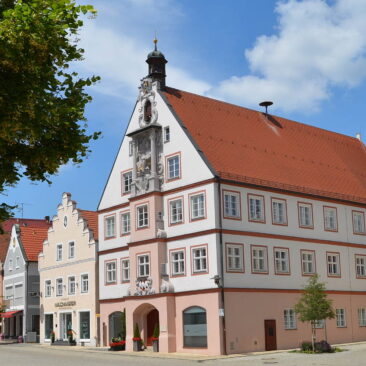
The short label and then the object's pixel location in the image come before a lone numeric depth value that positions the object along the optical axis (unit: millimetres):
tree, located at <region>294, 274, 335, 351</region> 37312
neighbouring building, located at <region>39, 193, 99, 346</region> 52250
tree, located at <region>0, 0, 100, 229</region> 13352
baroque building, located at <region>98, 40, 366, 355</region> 39781
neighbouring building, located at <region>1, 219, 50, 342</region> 61219
